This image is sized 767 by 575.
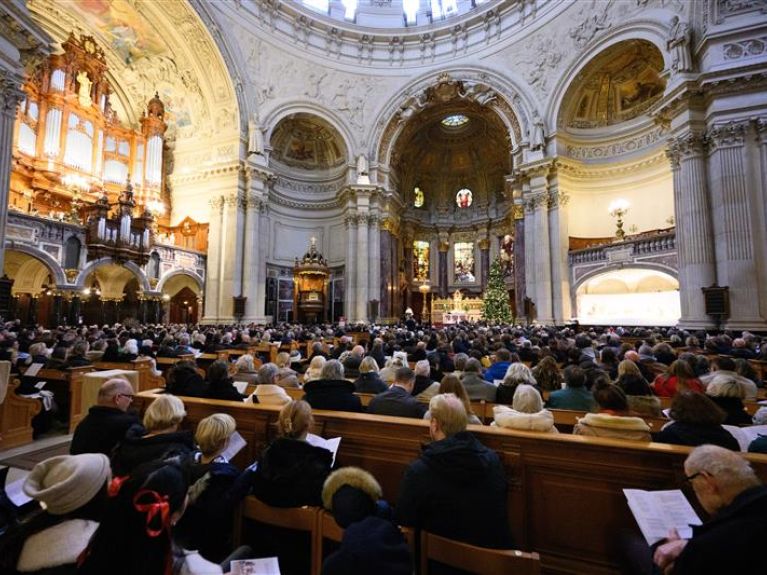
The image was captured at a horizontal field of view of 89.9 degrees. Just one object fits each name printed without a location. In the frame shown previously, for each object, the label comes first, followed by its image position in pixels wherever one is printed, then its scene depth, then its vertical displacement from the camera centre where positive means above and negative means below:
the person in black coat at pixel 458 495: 1.68 -0.78
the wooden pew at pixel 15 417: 4.36 -1.15
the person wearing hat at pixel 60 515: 1.29 -0.70
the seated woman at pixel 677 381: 3.52 -0.58
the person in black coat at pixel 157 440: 2.02 -0.67
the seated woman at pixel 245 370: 4.61 -0.64
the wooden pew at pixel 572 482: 2.04 -0.91
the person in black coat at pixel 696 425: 2.17 -0.61
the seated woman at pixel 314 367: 4.56 -0.59
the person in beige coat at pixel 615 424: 2.32 -0.65
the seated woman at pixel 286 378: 4.24 -0.66
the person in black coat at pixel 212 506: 1.76 -0.86
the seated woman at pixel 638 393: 3.06 -0.61
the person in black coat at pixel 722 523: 1.18 -0.66
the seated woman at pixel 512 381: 3.67 -0.60
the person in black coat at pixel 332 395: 3.16 -0.63
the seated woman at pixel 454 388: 3.00 -0.54
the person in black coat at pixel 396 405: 3.05 -0.69
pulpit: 18.95 +1.60
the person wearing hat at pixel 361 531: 1.18 -0.72
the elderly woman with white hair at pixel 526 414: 2.43 -0.63
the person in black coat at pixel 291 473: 1.82 -0.74
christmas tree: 17.16 +0.79
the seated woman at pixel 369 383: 4.00 -0.67
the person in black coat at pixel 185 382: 3.60 -0.61
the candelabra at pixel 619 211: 14.59 +4.37
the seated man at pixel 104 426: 2.47 -0.70
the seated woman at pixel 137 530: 1.13 -0.65
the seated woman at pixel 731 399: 2.87 -0.60
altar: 20.28 +0.51
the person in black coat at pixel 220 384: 3.47 -0.60
